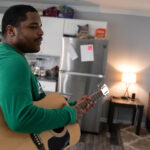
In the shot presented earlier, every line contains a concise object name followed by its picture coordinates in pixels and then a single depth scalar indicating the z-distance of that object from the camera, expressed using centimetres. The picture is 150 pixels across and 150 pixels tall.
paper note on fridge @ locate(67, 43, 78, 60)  307
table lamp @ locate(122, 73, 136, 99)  343
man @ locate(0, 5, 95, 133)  65
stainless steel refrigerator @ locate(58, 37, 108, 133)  303
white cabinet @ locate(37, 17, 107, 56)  335
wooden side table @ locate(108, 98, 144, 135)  320
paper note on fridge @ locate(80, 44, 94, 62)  303
